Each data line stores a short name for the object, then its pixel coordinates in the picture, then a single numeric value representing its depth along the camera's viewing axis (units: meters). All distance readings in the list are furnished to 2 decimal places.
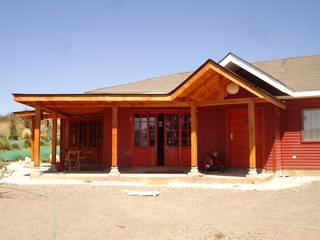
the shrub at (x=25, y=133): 41.38
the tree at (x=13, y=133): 40.29
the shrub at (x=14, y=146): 32.73
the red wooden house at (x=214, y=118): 12.98
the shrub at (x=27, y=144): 33.91
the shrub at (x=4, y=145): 31.27
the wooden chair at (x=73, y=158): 14.98
